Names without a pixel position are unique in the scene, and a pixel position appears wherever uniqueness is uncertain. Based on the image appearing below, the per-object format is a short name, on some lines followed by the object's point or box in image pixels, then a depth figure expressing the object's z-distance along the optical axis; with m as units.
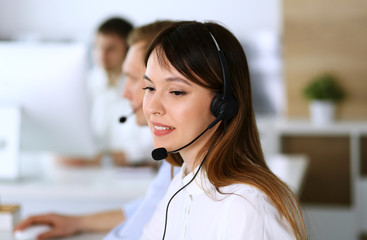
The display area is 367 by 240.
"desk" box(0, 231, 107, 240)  2.17
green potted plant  4.48
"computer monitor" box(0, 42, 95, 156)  2.60
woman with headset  1.71
